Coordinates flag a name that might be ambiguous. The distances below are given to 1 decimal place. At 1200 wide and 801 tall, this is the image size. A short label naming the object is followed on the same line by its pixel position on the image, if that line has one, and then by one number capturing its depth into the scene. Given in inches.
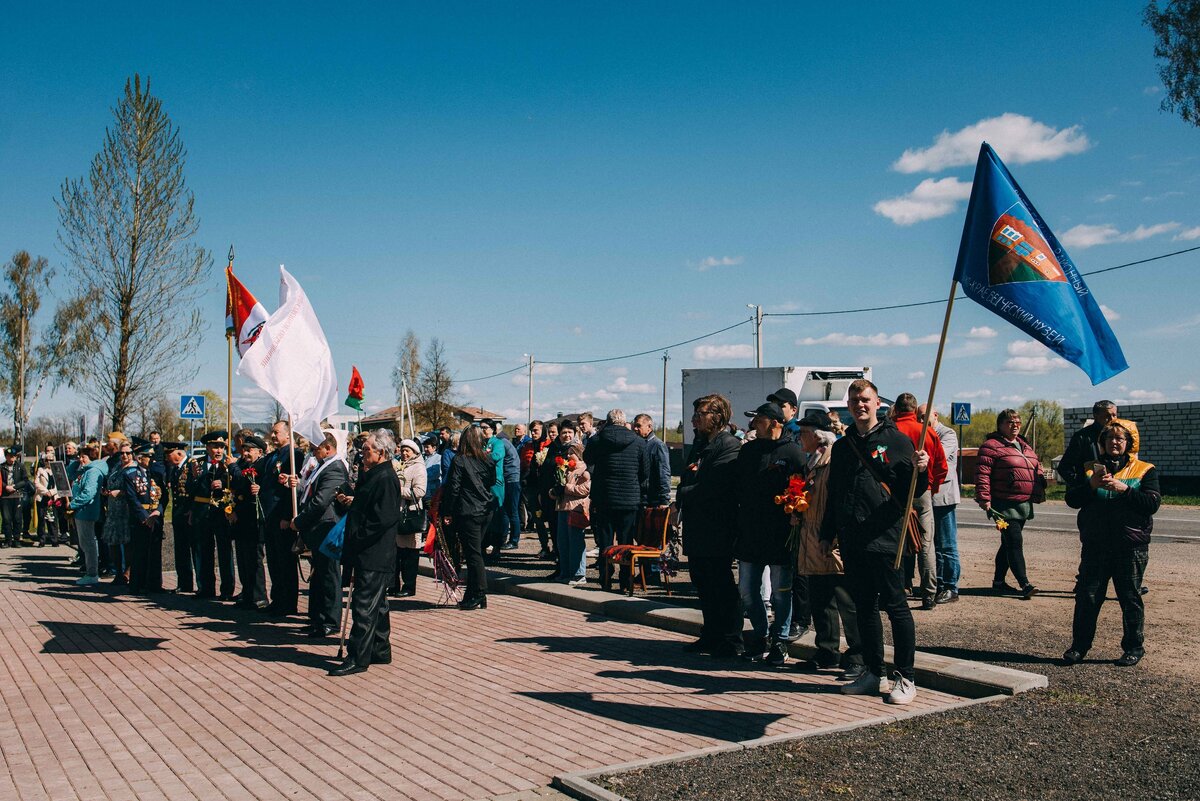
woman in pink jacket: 399.9
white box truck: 1019.3
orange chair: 418.6
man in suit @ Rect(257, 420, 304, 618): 401.4
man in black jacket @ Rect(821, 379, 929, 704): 244.4
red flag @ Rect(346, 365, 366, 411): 1025.5
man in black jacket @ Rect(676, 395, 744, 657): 308.3
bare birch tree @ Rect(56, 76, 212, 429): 990.4
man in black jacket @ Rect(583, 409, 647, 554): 418.6
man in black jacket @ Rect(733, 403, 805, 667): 293.3
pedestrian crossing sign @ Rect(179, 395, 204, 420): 843.4
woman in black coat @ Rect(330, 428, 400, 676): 300.7
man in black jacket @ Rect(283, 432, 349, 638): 355.3
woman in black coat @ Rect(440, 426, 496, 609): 408.2
